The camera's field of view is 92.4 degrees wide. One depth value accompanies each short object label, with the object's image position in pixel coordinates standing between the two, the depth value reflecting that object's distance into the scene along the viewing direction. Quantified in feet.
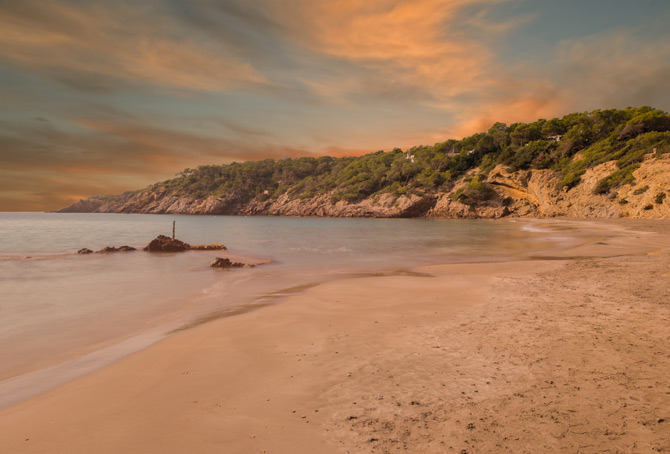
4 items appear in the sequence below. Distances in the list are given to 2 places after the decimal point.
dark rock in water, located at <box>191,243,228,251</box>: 84.99
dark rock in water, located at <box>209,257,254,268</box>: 57.52
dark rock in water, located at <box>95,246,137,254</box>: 79.72
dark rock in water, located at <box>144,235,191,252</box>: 81.76
